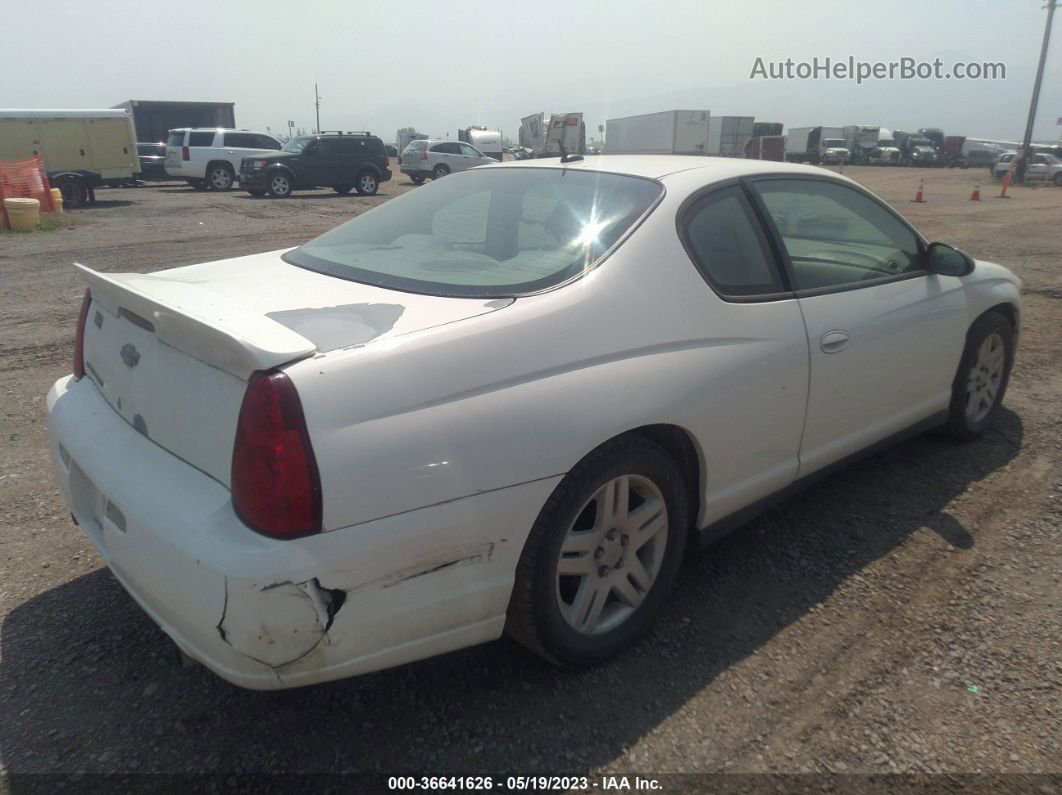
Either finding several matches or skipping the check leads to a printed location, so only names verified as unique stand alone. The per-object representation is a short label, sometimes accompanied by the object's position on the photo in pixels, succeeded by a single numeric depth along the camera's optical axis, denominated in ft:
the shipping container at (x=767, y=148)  111.04
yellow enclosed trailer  60.70
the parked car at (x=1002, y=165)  116.67
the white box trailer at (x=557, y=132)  109.60
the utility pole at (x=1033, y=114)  107.96
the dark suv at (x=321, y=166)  69.36
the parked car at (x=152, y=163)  88.88
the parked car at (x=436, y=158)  86.22
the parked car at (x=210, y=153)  76.13
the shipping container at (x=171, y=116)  105.60
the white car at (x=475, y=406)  5.95
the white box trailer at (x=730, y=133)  122.31
